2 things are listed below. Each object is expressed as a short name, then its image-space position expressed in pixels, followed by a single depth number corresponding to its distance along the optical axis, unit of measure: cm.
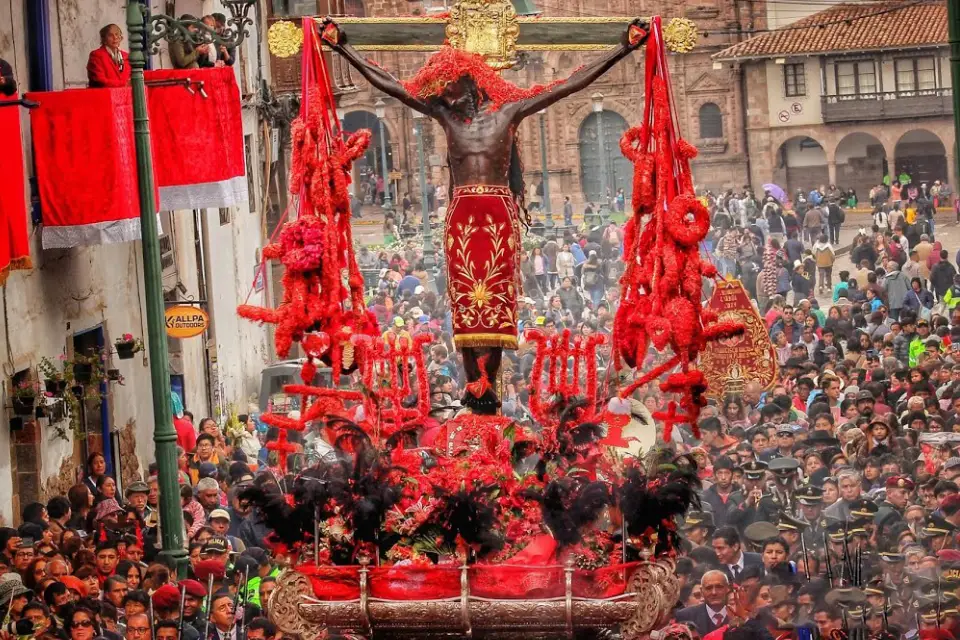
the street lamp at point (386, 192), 5224
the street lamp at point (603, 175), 3811
